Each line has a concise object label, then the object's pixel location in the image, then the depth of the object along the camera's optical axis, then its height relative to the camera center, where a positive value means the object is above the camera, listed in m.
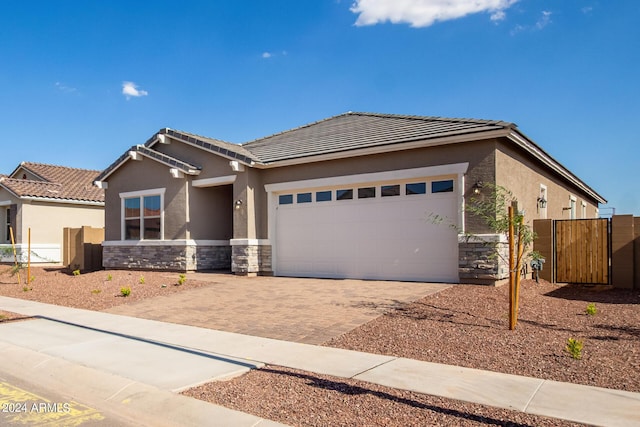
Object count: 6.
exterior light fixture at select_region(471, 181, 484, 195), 12.79 +1.05
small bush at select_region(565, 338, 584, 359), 6.43 -1.52
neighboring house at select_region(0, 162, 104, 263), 24.09 +0.96
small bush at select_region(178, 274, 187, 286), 14.68 -1.49
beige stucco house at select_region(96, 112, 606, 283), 13.41 +1.03
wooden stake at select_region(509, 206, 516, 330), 8.10 -0.91
